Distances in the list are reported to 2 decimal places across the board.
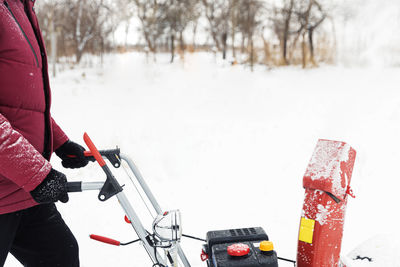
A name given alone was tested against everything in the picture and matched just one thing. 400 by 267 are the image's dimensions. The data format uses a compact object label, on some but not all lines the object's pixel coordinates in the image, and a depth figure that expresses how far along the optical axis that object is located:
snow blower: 1.54
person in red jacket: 1.15
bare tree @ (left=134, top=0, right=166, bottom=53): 9.06
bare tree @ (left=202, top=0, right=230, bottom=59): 9.42
